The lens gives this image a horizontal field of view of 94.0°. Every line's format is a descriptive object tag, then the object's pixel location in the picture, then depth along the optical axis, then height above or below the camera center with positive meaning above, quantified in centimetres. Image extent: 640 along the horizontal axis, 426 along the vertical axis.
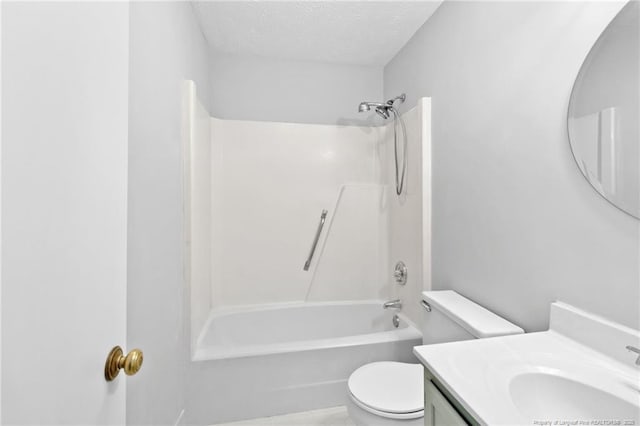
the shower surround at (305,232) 201 -16
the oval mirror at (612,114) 84 +30
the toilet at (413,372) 123 -81
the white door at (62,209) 38 +0
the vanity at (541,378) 71 -43
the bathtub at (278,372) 168 -94
